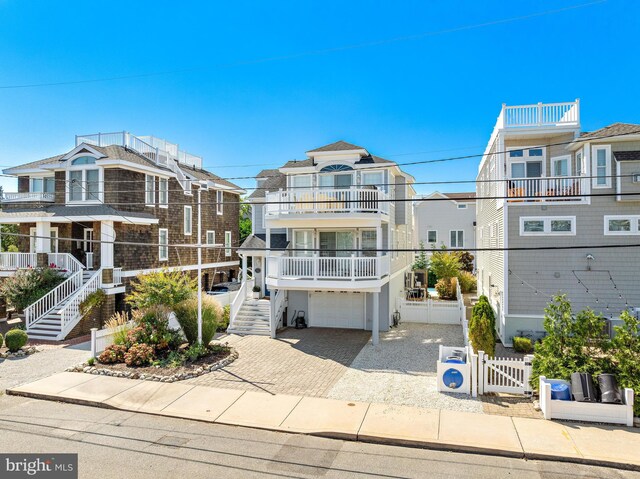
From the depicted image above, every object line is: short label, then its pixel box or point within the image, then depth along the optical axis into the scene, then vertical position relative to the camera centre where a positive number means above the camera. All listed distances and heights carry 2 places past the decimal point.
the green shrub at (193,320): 14.29 -2.78
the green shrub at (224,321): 18.14 -3.56
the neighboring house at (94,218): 18.62 +1.12
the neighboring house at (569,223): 14.47 +0.63
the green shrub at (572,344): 9.67 -2.49
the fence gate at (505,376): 10.38 -3.47
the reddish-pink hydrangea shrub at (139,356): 12.89 -3.62
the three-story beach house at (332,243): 16.09 -0.12
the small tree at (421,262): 30.33 -1.62
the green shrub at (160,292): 14.11 -1.77
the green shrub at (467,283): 28.11 -2.90
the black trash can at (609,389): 8.91 -3.26
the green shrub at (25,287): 17.94 -2.03
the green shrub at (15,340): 14.29 -3.43
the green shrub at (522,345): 14.03 -3.58
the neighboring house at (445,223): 34.78 +1.48
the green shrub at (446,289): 24.84 -2.97
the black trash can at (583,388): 9.08 -3.29
